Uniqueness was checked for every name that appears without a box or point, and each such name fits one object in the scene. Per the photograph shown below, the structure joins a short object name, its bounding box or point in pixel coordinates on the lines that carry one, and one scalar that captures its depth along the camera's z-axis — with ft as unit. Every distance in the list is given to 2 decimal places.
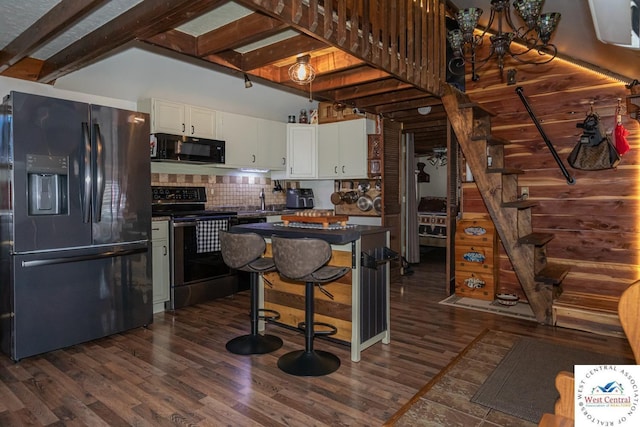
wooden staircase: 12.10
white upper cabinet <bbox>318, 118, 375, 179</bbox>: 17.35
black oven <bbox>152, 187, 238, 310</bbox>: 13.66
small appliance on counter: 19.66
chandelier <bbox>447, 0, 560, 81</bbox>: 8.11
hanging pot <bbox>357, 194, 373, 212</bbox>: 18.43
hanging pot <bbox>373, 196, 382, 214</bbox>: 18.12
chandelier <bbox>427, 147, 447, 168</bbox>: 31.04
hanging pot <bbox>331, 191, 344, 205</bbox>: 19.04
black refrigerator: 9.43
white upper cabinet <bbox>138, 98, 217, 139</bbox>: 14.10
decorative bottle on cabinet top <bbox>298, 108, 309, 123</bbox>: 19.38
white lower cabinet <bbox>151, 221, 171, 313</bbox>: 13.23
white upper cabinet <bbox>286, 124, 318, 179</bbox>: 18.81
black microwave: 13.94
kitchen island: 9.34
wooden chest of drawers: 14.58
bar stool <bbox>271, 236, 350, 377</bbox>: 8.27
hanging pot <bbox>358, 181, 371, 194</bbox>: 18.67
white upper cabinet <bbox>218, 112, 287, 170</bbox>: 16.38
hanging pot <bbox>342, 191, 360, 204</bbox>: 18.95
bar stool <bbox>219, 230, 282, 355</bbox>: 9.30
